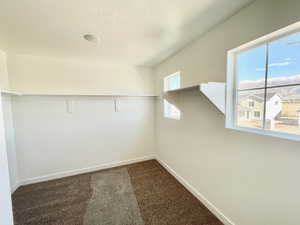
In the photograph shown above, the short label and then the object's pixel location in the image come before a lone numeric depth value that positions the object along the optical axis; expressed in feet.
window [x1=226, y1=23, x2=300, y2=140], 3.18
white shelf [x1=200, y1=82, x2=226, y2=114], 4.21
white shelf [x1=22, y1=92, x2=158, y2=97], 7.07
